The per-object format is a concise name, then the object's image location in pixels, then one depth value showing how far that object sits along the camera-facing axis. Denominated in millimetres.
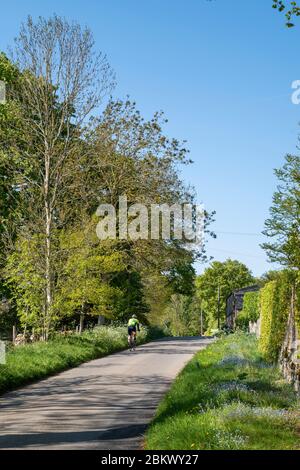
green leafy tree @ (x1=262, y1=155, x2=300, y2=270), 39778
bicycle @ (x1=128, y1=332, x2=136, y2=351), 30922
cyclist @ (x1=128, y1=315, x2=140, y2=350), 30533
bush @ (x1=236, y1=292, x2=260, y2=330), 42188
